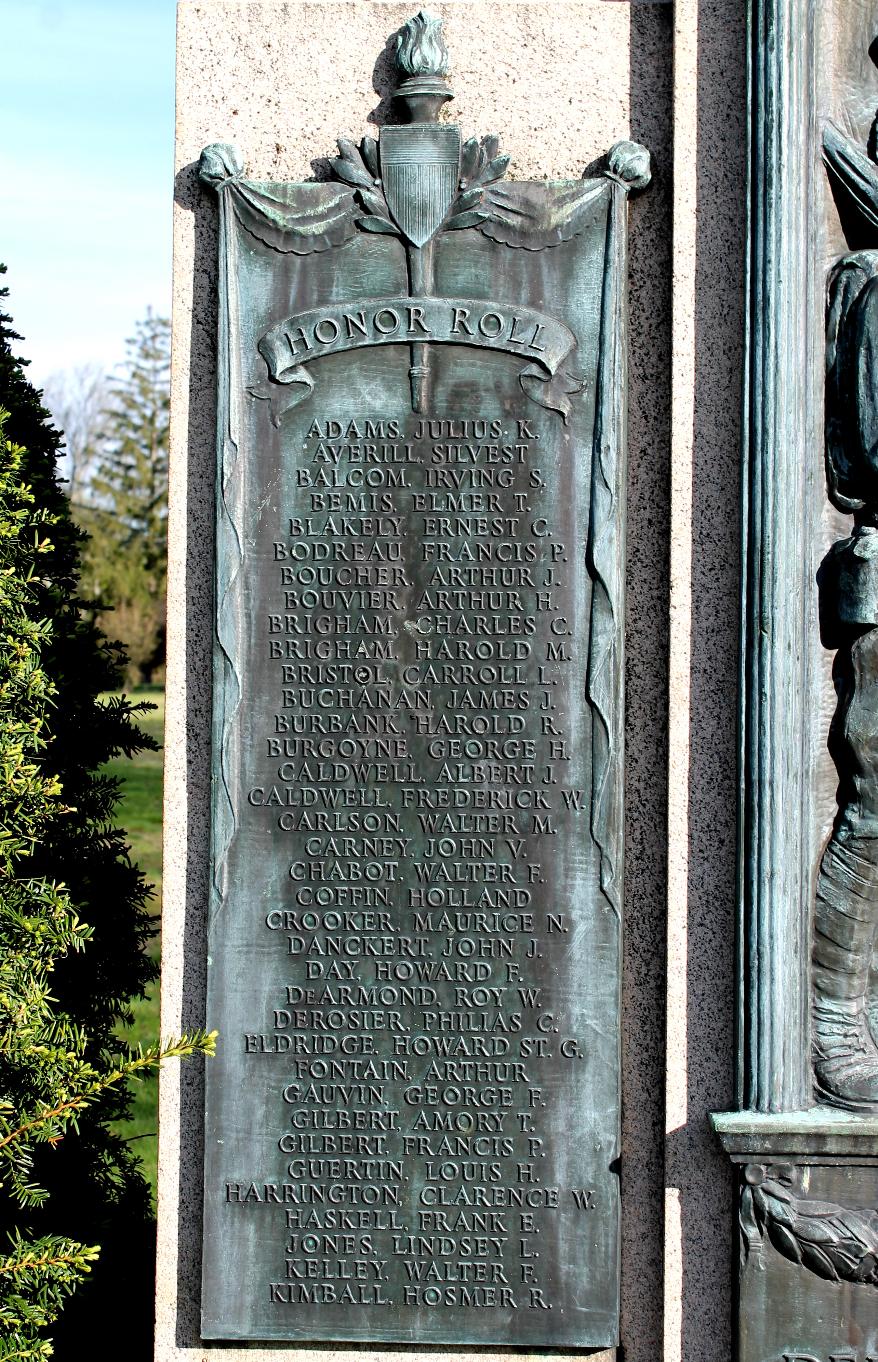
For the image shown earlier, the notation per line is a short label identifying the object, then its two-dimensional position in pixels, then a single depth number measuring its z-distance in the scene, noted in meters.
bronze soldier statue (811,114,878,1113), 4.47
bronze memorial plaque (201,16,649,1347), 4.62
